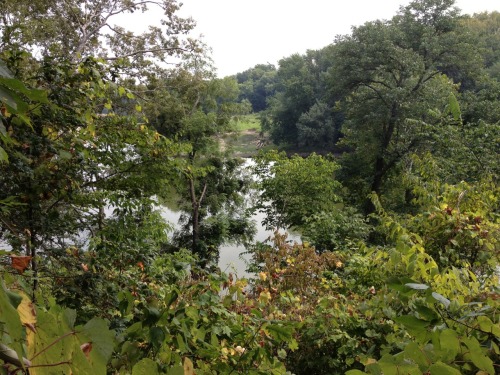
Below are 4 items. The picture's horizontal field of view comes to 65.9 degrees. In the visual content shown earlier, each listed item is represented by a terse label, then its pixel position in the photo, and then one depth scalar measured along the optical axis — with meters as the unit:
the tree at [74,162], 2.51
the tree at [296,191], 11.37
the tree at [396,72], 12.45
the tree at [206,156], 11.27
